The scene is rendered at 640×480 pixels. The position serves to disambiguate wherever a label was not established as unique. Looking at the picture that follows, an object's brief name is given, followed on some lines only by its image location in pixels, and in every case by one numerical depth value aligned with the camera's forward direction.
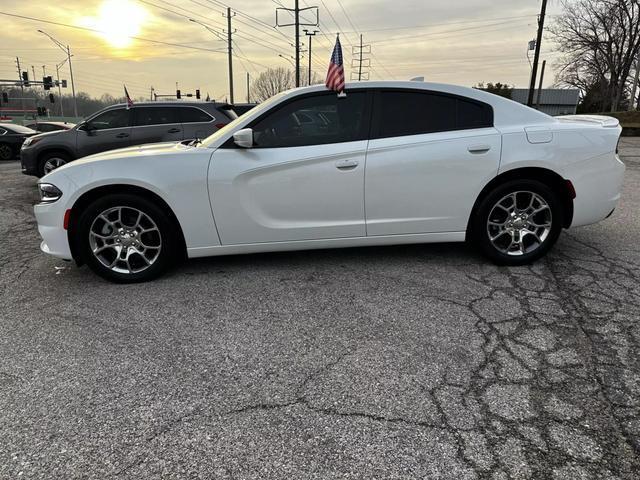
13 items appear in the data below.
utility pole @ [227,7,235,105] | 45.19
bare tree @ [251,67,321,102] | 76.25
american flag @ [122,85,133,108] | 9.69
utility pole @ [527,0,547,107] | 28.22
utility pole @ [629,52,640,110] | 38.91
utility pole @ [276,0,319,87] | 37.44
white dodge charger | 4.01
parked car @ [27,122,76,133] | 19.20
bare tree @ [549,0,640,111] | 42.75
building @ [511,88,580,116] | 72.94
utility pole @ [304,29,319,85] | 50.44
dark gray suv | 9.80
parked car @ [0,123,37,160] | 15.85
